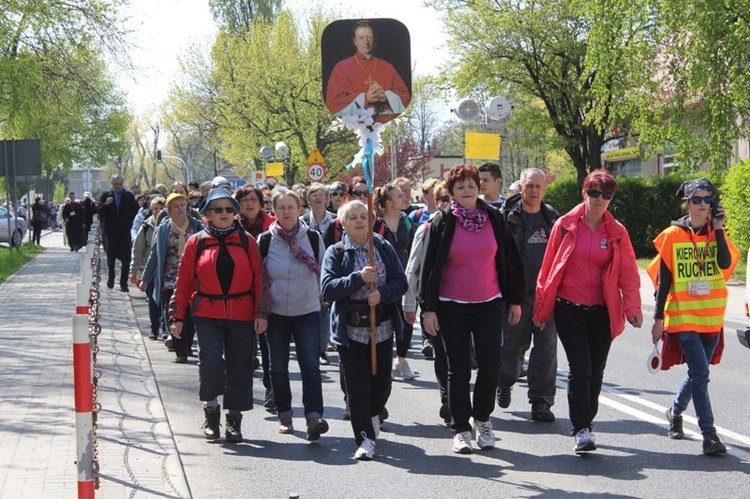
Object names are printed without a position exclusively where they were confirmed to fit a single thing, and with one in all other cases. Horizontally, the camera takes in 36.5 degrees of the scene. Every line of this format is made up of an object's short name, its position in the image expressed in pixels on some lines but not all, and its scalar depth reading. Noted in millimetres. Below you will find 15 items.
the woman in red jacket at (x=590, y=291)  7297
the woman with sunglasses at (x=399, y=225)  10961
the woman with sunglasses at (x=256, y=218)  9609
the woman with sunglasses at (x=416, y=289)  8188
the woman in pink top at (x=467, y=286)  7422
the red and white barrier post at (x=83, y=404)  4984
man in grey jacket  8656
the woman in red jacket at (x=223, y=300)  7859
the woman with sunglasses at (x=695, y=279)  7414
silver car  38619
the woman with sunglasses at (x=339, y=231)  10391
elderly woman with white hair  7520
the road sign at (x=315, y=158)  30817
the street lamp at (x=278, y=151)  38656
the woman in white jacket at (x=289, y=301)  8102
